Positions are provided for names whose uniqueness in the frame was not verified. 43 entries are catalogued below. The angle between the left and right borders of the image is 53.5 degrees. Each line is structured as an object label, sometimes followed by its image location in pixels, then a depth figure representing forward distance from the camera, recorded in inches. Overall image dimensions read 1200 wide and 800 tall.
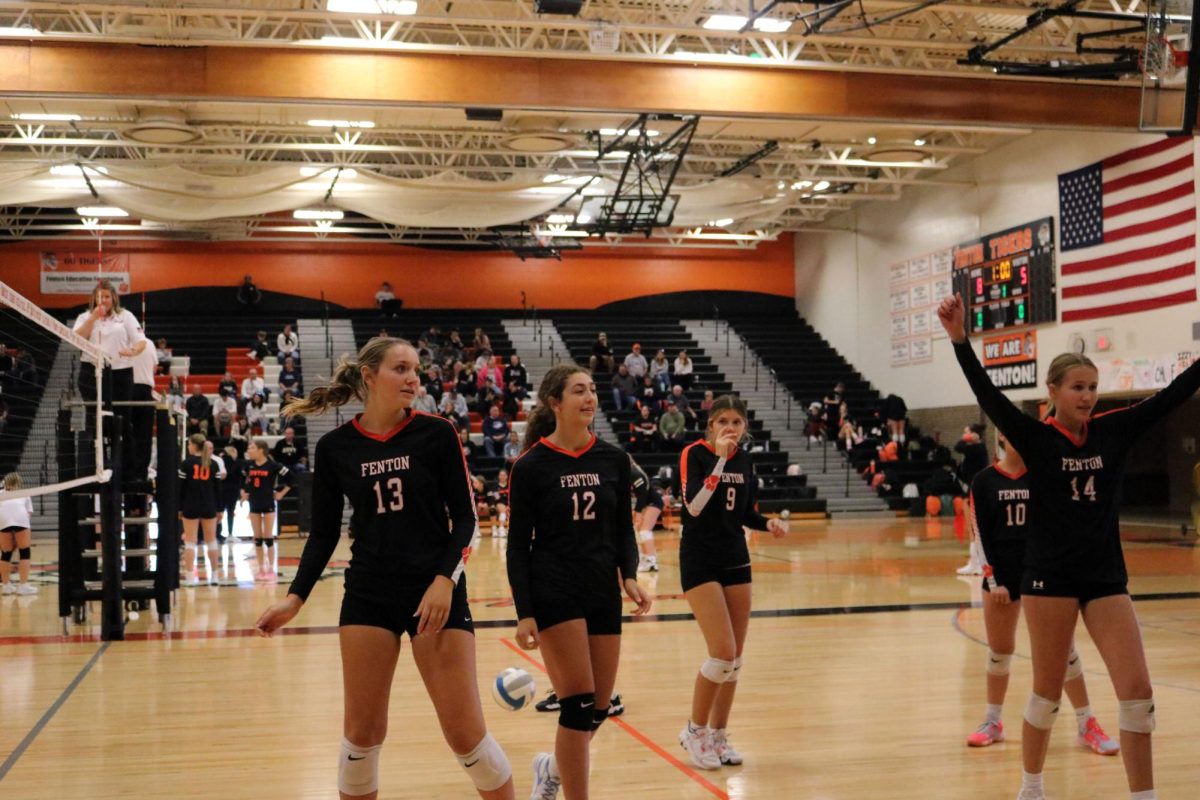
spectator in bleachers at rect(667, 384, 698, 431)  1096.2
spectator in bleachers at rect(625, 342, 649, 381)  1186.0
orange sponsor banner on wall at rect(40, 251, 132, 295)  1267.2
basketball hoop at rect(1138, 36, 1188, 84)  324.8
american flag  797.2
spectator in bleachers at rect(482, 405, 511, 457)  1009.5
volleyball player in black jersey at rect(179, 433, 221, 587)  570.9
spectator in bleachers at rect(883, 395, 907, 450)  1117.7
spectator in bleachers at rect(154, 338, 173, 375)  1087.0
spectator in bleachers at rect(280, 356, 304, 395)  1100.3
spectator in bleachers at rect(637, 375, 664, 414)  1119.6
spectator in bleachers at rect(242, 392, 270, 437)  1000.9
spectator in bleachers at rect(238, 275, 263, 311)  1285.7
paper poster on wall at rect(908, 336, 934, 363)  1127.6
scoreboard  936.9
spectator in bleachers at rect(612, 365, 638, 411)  1134.4
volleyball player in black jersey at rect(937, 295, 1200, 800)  173.6
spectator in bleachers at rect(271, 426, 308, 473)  886.4
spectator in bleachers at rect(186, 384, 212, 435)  969.7
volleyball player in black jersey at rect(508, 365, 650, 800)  167.5
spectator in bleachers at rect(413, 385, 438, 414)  1021.2
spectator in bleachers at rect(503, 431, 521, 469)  944.4
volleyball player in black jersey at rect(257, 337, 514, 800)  149.6
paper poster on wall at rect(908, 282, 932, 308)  1119.0
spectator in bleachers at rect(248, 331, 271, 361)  1180.0
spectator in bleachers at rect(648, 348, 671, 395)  1156.5
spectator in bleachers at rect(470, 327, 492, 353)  1192.2
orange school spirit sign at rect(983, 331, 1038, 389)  959.5
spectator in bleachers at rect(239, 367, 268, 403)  1049.5
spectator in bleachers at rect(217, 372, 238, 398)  1031.6
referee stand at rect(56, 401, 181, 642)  386.0
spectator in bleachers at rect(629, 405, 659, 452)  1054.4
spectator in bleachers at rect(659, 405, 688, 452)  1059.3
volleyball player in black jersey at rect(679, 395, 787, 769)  219.3
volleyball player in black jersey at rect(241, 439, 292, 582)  634.8
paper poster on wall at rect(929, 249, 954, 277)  1084.5
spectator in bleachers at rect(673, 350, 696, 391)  1202.6
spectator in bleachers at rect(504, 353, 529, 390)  1130.7
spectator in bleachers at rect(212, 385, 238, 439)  973.8
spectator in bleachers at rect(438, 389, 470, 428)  1028.8
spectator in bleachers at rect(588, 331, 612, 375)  1214.9
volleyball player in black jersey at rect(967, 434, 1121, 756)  232.2
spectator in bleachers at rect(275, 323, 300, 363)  1170.0
